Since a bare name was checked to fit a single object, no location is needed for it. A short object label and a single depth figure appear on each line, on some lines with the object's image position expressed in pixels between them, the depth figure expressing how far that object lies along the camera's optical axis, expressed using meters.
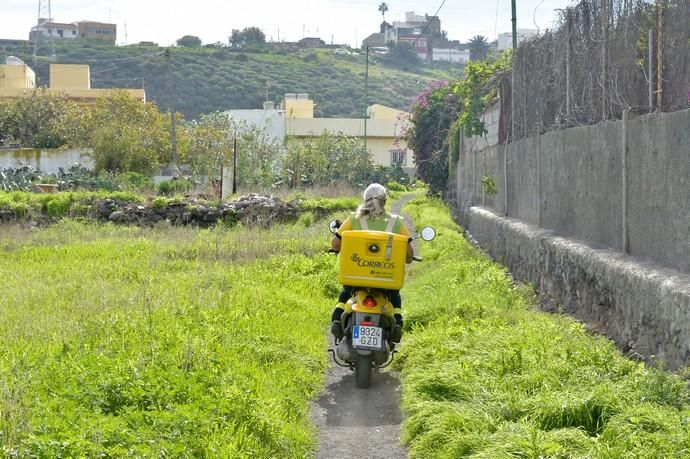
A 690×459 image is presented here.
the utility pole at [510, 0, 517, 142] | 17.84
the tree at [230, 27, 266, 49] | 139.62
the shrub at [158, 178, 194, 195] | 35.21
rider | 9.66
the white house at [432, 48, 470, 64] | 157.88
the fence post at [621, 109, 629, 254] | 9.66
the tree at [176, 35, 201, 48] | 137.00
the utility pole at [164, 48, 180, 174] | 45.50
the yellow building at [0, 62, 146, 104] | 70.69
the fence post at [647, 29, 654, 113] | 9.30
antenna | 122.81
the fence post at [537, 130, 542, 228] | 14.63
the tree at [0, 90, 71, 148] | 53.91
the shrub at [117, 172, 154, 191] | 35.56
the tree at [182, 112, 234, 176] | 44.44
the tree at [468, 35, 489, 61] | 130.90
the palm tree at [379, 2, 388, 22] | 151.68
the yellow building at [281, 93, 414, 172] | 68.94
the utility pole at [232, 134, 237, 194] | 34.34
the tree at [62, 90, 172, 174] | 42.06
